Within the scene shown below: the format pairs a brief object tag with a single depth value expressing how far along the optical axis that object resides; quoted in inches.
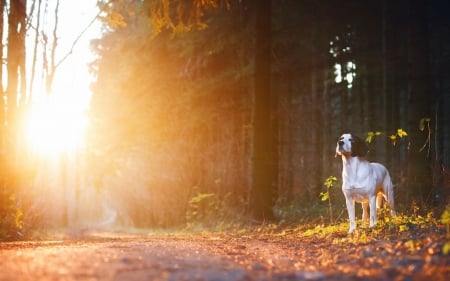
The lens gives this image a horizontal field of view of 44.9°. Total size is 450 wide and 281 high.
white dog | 347.3
